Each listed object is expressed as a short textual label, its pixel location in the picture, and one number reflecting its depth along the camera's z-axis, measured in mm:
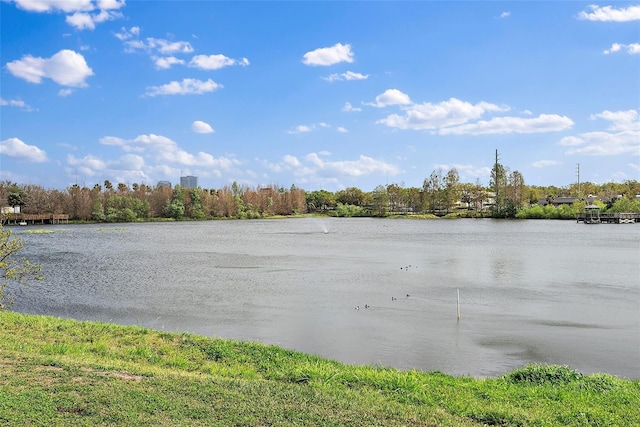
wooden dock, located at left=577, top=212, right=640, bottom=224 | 81938
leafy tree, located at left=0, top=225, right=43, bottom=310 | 13844
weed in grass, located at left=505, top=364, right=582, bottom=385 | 8445
